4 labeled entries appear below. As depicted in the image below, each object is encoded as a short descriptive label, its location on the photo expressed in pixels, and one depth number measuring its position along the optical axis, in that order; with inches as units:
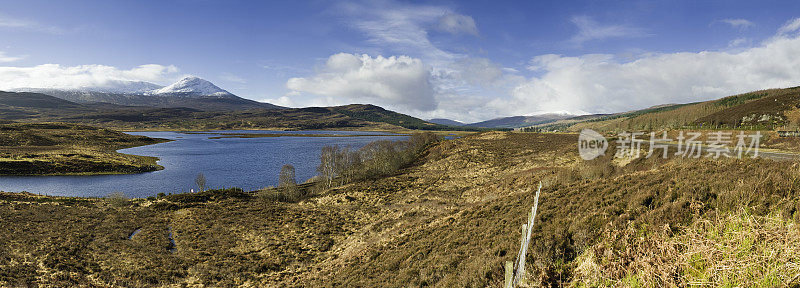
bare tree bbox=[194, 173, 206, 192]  1924.0
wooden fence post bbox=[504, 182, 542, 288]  272.1
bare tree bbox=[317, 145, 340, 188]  2262.6
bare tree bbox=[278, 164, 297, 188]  1897.5
